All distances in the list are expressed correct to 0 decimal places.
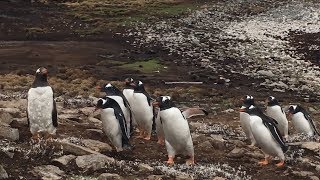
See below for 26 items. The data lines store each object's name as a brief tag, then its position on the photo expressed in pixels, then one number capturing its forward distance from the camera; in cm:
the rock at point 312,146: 1190
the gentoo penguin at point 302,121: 1479
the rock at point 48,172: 819
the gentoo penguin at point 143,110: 1226
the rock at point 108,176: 834
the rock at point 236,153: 1111
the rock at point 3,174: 780
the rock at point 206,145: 1156
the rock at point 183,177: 903
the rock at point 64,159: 876
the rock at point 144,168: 915
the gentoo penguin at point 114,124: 1036
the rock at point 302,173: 1010
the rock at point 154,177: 870
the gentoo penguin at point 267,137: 1068
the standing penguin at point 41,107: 1027
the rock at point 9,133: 987
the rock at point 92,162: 877
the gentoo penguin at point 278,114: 1445
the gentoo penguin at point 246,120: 1282
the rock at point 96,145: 1018
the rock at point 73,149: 930
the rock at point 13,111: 1260
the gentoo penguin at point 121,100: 1171
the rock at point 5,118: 1088
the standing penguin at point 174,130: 1036
